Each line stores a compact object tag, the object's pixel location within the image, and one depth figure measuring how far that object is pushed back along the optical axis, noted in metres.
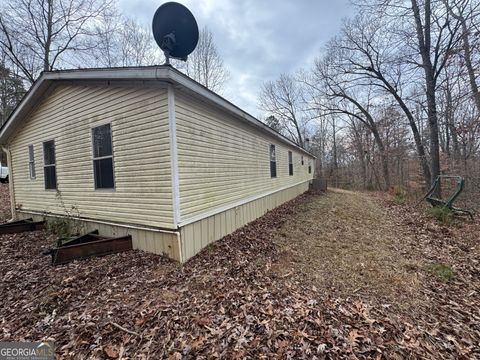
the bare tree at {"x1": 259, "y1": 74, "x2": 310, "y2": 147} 30.47
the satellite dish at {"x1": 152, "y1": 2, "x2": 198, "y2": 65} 4.49
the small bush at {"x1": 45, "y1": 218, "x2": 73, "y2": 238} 6.02
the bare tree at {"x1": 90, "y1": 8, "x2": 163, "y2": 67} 15.56
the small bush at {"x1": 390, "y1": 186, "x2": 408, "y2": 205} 11.47
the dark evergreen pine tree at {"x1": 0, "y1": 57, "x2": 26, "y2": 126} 14.28
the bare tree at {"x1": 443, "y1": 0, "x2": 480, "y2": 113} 6.75
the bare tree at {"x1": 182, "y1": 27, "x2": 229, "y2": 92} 19.42
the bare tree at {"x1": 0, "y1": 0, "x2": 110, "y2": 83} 13.14
